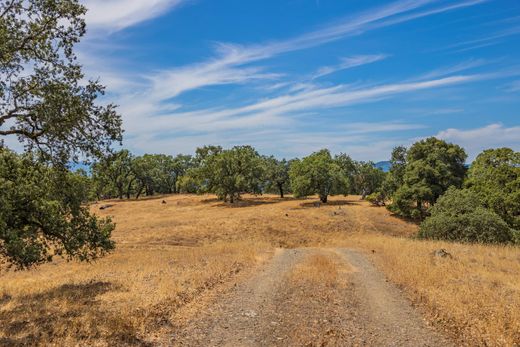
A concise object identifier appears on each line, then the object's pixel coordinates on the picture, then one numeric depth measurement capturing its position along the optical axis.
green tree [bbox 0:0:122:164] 11.24
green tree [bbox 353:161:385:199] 108.53
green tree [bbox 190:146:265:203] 77.69
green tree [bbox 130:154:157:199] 106.81
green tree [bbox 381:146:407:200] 67.94
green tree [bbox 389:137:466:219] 60.91
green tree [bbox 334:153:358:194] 110.37
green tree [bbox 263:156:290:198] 101.94
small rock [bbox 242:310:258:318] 14.09
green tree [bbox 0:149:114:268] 13.97
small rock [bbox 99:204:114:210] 84.88
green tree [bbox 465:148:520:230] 45.12
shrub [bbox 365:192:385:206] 73.68
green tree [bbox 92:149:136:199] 104.01
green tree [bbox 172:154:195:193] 122.94
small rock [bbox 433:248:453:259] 24.88
